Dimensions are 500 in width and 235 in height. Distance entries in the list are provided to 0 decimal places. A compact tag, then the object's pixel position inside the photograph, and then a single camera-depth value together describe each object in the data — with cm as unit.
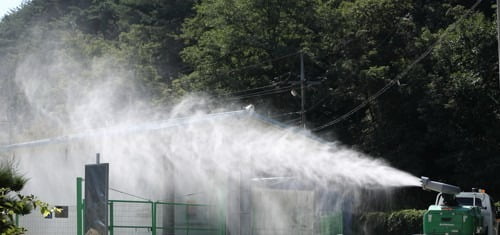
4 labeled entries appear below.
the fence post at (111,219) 1983
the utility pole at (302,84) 3920
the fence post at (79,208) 1846
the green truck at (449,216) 2008
